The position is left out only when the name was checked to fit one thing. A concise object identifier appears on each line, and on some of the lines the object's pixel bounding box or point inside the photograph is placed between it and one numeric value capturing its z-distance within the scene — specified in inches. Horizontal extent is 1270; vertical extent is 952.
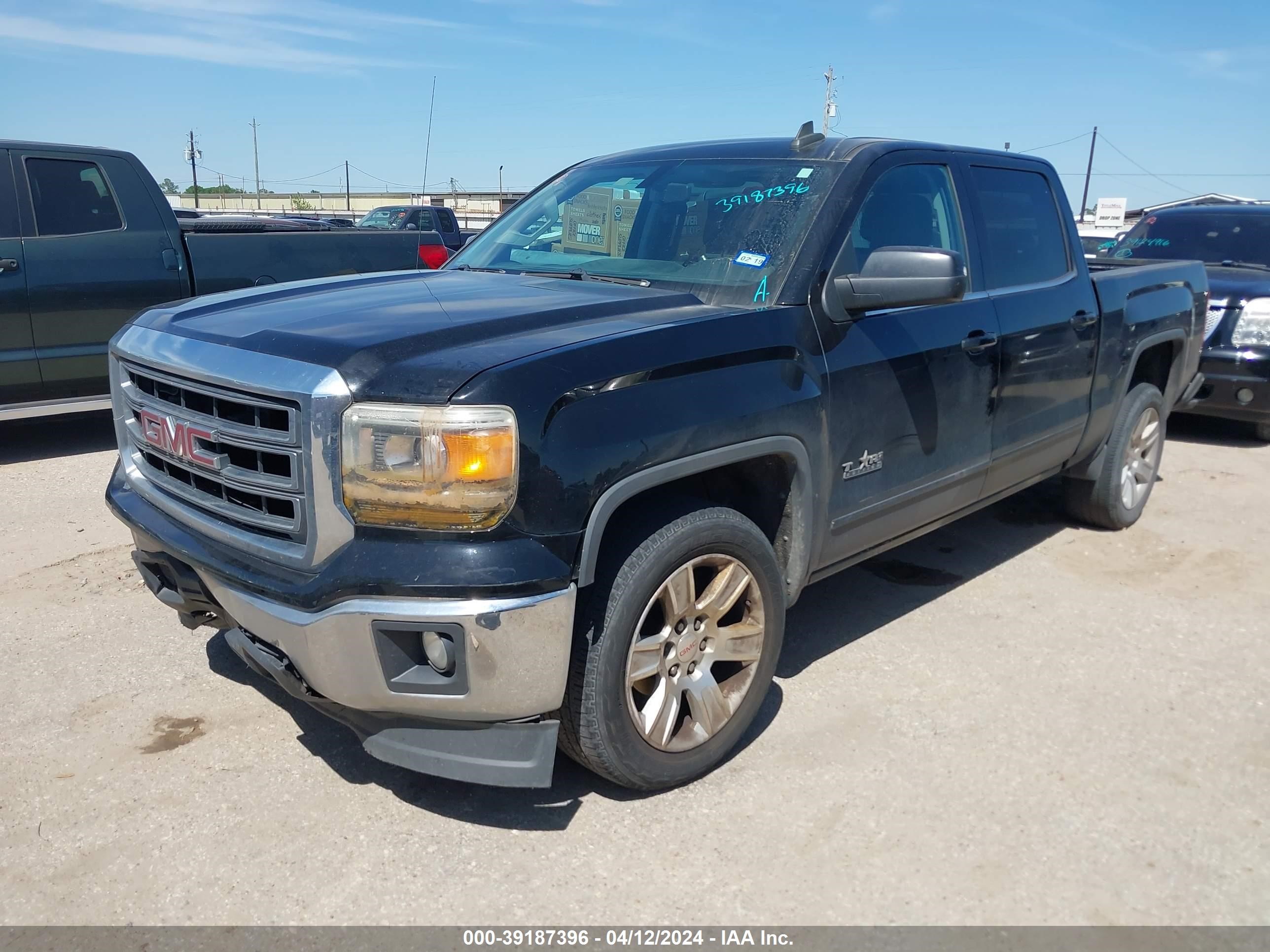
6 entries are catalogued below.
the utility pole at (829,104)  1400.1
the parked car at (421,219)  820.0
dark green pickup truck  252.5
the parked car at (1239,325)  288.0
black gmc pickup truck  95.7
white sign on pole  1590.8
